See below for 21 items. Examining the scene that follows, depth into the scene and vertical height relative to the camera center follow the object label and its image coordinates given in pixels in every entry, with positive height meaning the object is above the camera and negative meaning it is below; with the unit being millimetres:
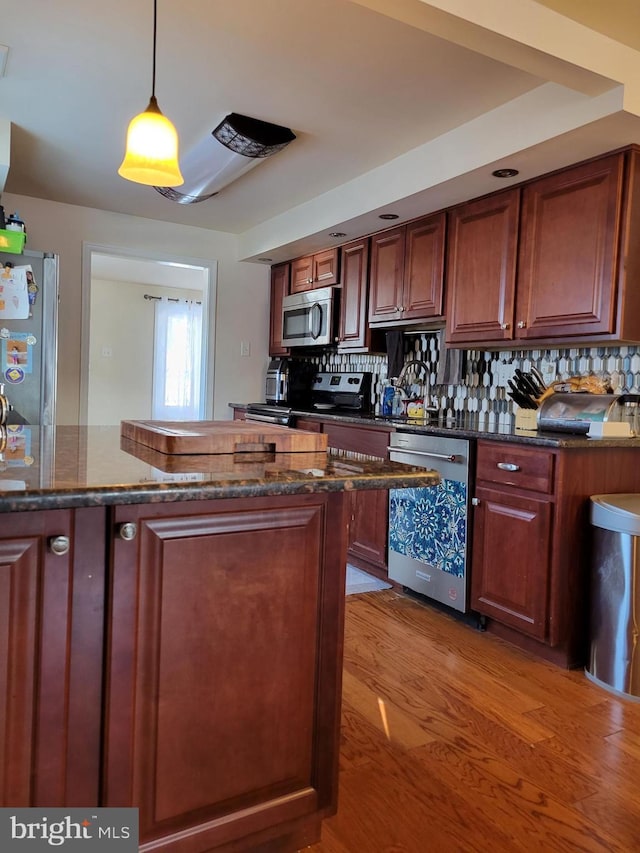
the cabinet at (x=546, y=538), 2301 -530
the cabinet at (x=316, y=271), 4219 +887
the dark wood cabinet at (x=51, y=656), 1000 -462
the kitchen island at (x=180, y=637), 1017 -464
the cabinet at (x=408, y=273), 3281 +703
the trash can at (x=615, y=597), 2115 -683
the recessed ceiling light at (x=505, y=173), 2639 +986
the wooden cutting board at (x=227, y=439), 1356 -112
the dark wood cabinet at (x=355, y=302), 3902 +604
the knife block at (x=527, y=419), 2729 -80
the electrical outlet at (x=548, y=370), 2996 +156
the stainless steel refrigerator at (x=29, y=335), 3057 +240
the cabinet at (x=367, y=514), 3230 -647
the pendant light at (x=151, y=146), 1736 +689
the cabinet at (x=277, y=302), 4867 +728
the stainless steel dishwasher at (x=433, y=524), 2699 -599
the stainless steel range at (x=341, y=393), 4359 +10
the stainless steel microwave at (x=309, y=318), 4207 +545
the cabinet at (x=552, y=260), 2354 +611
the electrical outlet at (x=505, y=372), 3236 +150
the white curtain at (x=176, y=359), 7688 +363
